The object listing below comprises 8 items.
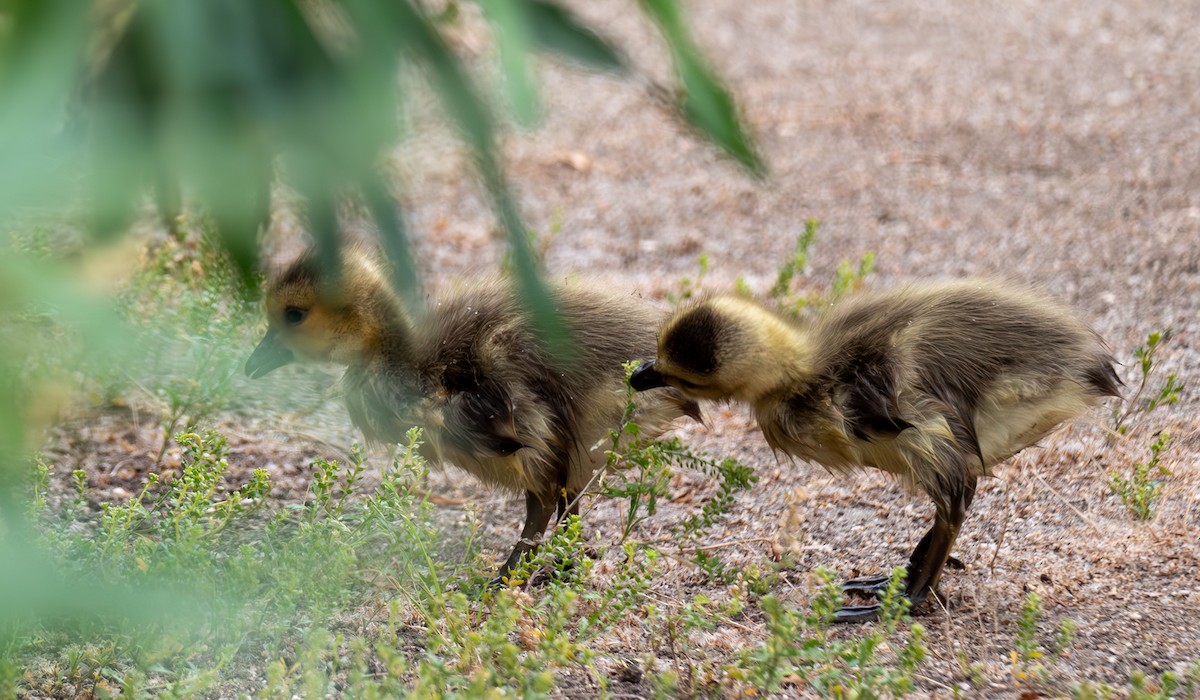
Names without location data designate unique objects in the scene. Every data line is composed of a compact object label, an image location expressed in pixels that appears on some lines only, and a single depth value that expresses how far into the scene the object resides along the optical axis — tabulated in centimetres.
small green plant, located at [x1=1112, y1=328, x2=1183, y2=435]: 749
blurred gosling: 673
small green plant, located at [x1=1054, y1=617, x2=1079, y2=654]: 502
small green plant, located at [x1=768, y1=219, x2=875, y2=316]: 902
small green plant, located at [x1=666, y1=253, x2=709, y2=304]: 852
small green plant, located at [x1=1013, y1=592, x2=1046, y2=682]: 504
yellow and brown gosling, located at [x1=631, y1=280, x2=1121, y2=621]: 617
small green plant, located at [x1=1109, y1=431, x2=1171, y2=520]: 693
